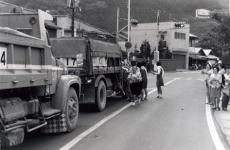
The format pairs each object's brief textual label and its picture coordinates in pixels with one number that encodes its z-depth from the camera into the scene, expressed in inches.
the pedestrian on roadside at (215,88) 609.0
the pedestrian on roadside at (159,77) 766.5
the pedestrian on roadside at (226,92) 593.9
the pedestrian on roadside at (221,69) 614.6
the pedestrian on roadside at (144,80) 708.7
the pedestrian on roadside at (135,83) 679.1
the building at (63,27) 1687.1
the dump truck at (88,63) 516.7
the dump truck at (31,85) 273.9
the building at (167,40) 3033.7
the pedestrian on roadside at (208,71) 661.8
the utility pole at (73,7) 1041.3
